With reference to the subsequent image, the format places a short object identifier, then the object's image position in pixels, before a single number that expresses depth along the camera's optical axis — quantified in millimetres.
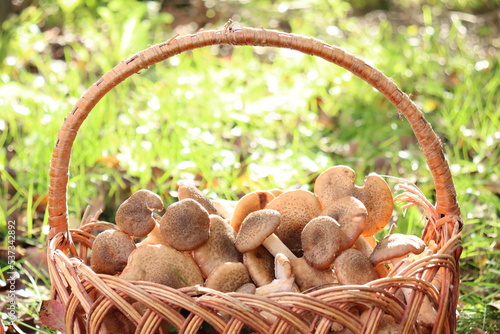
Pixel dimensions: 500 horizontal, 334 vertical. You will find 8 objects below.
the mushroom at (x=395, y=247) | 1020
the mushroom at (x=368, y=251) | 1060
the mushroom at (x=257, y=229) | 1028
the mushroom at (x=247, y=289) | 1015
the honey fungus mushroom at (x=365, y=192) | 1091
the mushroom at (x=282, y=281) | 1011
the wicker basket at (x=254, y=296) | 965
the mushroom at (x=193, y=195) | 1104
